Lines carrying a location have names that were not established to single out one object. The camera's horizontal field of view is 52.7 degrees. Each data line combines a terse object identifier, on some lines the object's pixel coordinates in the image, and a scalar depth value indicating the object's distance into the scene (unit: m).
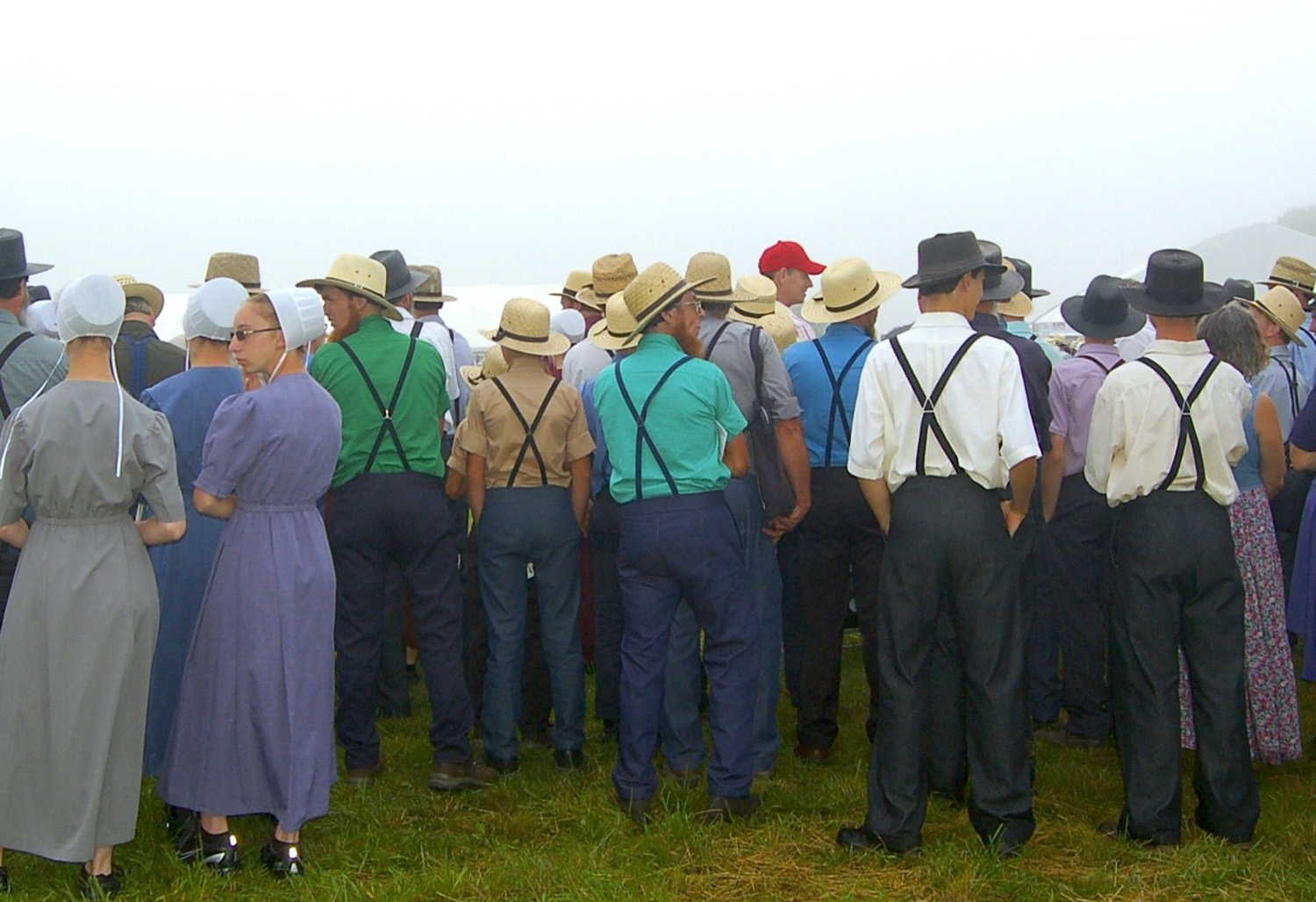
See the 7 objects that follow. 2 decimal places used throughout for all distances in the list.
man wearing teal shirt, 4.85
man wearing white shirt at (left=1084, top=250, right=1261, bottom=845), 4.53
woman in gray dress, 4.04
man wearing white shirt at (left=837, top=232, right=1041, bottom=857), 4.34
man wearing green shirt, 5.29
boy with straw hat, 5.46
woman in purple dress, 4.33
